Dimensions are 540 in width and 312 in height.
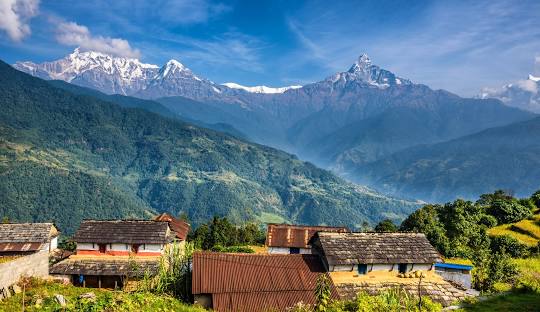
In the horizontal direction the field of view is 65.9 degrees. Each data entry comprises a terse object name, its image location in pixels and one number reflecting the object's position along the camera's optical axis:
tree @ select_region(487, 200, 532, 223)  64.50
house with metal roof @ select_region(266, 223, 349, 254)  60.19
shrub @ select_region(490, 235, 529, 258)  50.38
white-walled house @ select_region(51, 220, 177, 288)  41.56
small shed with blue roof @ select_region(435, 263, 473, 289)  35.75
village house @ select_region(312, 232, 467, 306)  31.41
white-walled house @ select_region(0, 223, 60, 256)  47.66
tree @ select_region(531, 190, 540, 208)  70.14
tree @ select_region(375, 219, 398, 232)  76.88
